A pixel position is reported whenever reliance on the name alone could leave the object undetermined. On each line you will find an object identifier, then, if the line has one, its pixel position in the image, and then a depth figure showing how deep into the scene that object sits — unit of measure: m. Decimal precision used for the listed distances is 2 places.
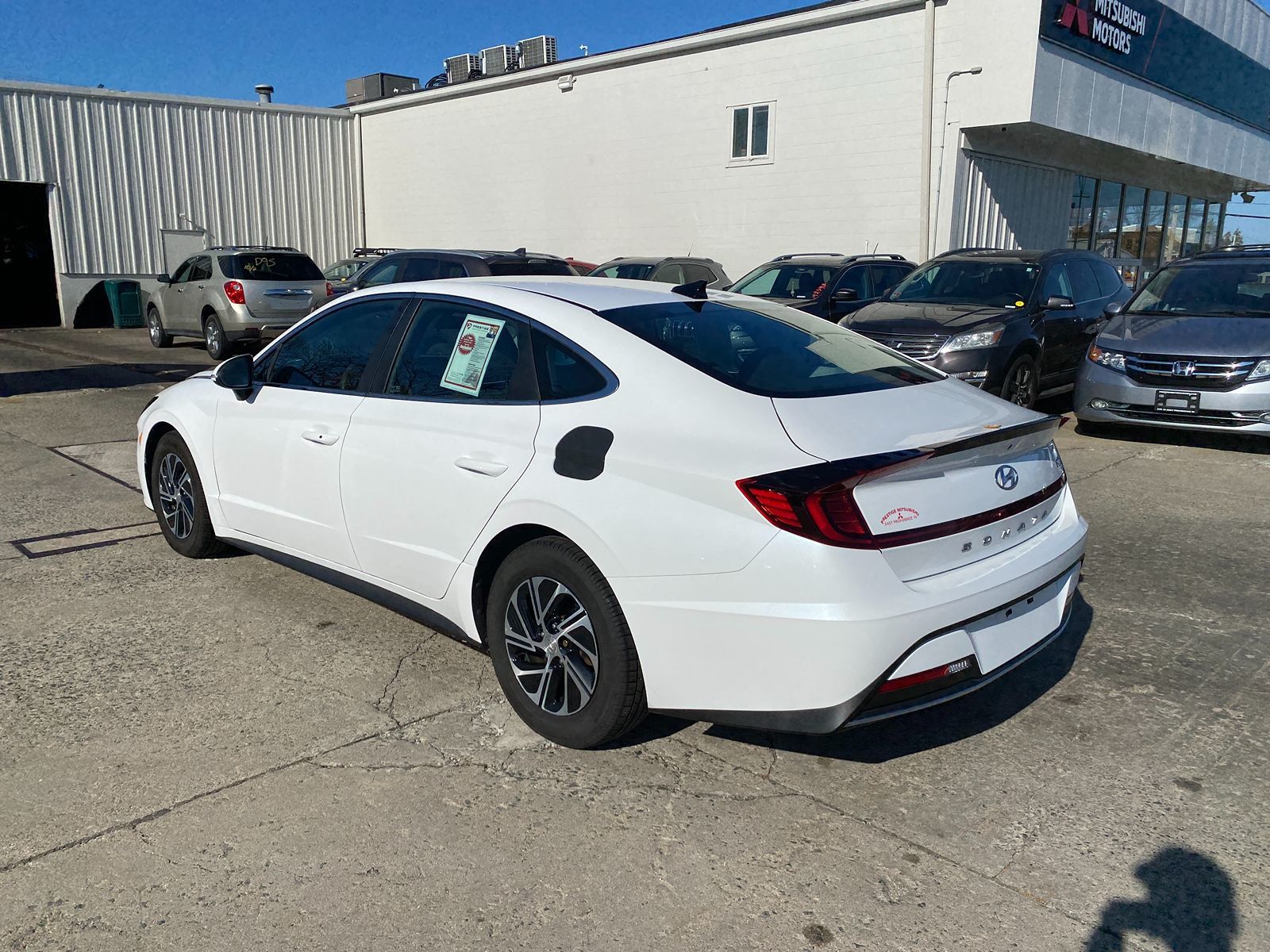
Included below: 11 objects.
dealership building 16.39
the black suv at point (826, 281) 12.45
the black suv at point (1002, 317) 9.17
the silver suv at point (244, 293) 15.33
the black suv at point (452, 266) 12.12
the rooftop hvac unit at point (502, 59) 25.38
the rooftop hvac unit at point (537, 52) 24.61
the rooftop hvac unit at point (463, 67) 26.31
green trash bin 22.00
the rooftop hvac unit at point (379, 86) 26.95
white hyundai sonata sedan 2.94
